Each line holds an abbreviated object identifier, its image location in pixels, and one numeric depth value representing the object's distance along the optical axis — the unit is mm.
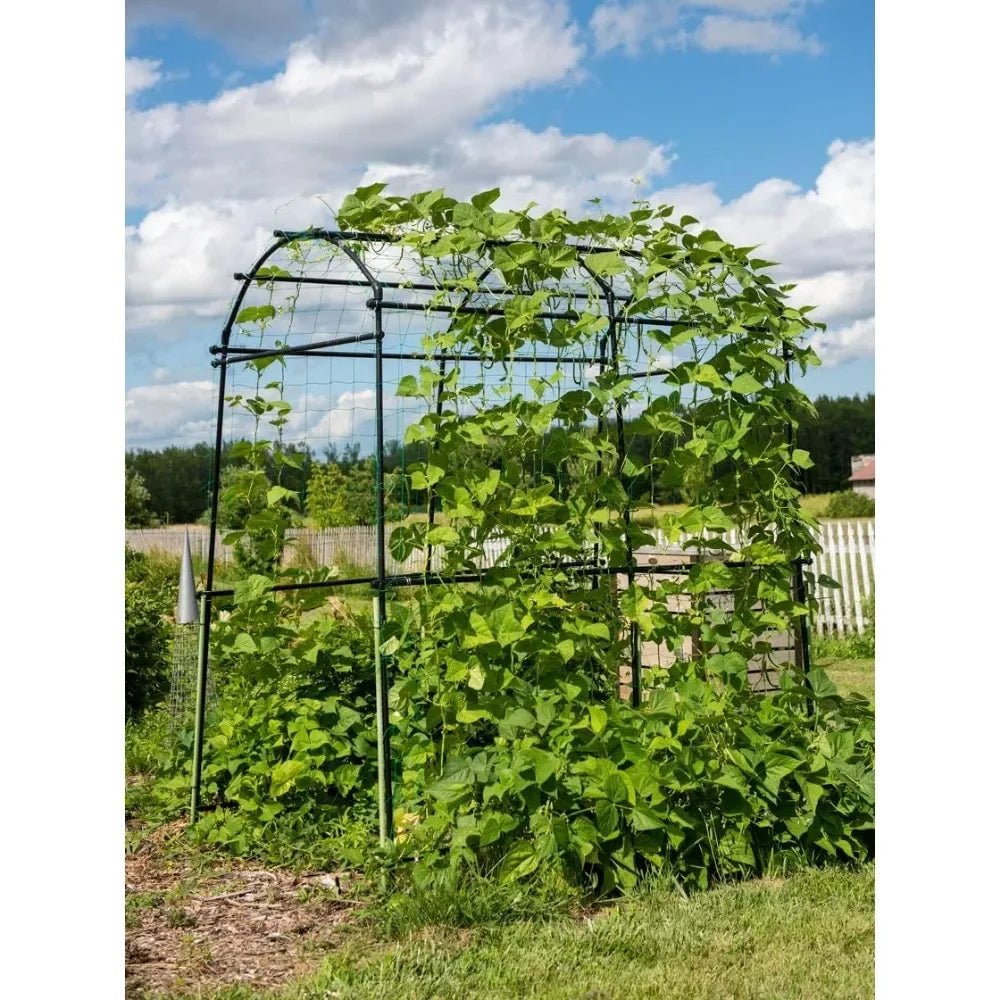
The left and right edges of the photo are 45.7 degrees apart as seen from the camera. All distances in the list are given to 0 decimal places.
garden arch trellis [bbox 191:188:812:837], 3912
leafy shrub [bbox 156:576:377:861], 4418
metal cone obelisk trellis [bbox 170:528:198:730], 5383
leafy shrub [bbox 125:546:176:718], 6465
